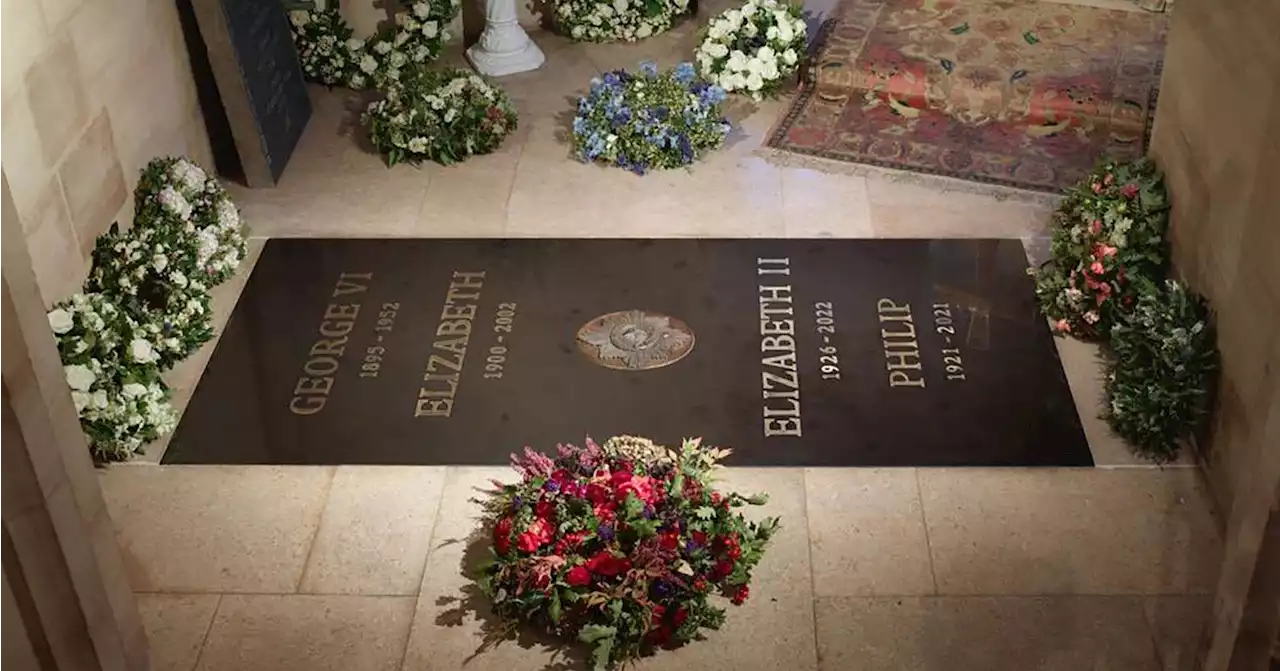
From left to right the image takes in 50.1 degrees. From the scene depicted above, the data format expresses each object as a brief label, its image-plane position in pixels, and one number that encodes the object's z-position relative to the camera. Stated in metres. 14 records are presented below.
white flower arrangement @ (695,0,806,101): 6.11
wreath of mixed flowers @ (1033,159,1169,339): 4.34
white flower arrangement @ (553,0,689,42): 6.79
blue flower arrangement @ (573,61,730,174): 5.64
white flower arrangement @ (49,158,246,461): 4.03
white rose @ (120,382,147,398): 4.09
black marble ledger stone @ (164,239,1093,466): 4.15
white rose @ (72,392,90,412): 3.96
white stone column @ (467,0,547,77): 6.55
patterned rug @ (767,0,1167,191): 5.62
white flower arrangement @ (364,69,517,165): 5.68
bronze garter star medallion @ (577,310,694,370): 4.47
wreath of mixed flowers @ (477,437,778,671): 3.35
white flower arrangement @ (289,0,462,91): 6.36
